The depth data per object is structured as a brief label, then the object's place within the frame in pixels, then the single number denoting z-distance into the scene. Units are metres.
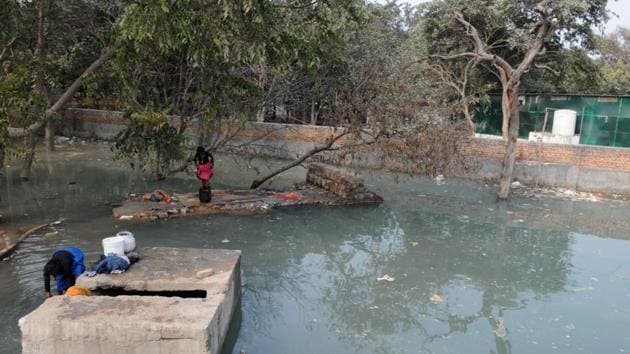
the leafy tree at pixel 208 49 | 6.62
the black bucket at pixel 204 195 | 10.45
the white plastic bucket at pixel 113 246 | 5.65
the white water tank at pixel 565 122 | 18.47
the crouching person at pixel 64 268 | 5.25
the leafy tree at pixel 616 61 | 24.53
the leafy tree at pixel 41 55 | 7.92
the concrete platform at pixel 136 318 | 4.16
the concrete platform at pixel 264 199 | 9.85
